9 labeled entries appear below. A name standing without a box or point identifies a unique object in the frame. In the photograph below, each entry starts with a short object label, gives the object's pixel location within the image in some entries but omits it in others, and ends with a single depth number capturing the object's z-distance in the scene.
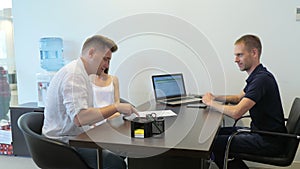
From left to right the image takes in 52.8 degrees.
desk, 1.48
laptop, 2.83
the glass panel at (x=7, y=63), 3.91
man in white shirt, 1.90
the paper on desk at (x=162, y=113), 2.18
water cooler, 3.60
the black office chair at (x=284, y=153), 2.09
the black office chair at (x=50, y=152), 1.85
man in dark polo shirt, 2.17
